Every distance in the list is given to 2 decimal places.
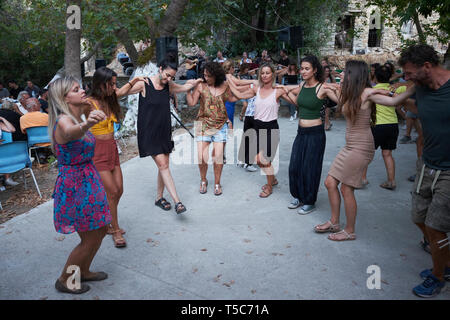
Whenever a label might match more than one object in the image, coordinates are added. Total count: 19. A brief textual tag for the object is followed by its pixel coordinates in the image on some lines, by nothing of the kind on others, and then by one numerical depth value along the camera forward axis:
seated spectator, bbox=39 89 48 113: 9.58
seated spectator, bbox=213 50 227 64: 15.24
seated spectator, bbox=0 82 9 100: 12.81
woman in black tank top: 4.32
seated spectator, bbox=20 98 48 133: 6.47
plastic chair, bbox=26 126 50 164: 6.52
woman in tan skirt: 3.53
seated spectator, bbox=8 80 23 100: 15.12
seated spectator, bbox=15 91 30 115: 8.26
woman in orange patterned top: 5.04
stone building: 24.03
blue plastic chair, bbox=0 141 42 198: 5.12
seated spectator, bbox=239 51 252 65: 15.34
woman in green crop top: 4.25
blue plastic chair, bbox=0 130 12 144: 5.80
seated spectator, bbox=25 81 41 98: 14.07
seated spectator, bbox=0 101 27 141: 6.27
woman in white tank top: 4.93
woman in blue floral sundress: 2.69
